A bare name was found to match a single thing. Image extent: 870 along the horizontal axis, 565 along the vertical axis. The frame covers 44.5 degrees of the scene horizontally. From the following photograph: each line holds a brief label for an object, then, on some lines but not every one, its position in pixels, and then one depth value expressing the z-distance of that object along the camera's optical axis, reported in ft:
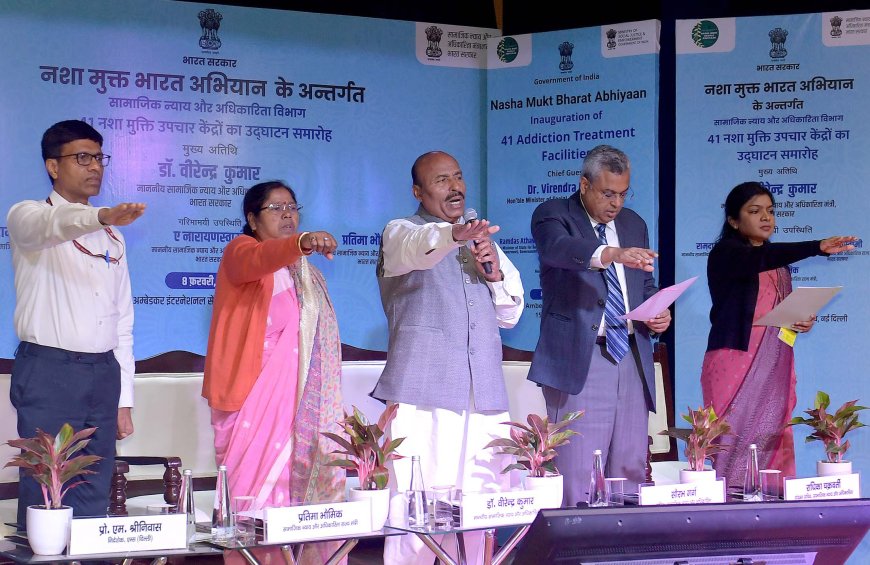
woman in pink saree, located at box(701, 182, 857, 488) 14.79
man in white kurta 10.68
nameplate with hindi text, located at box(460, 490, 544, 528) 8.34
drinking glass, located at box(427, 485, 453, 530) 8.34
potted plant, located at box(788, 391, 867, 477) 10.28
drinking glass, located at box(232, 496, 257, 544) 7.82
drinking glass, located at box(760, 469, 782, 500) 9.49
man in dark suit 11.05
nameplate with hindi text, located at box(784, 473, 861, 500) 9.48
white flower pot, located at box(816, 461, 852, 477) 10.25
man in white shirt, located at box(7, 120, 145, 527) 10.59
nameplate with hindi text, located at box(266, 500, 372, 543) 7.67
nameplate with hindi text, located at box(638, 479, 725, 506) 8.77
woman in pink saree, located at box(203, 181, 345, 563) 11.11
